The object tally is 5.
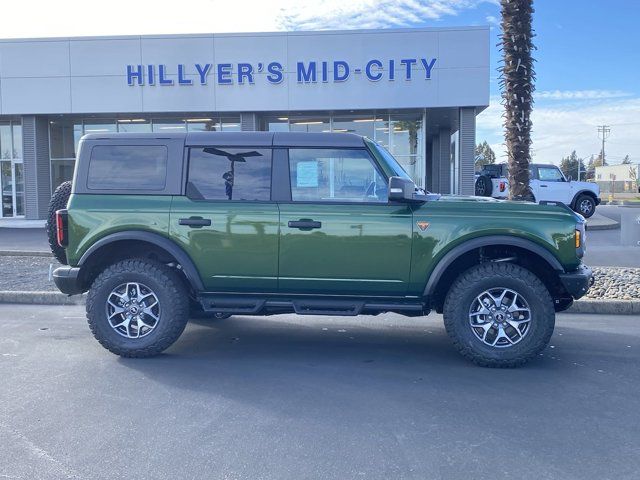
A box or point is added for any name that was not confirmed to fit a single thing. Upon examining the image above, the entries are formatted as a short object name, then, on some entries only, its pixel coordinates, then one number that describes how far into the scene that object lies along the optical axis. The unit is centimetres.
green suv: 539
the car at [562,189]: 2025
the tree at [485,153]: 8080
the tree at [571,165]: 8725
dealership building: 1923
